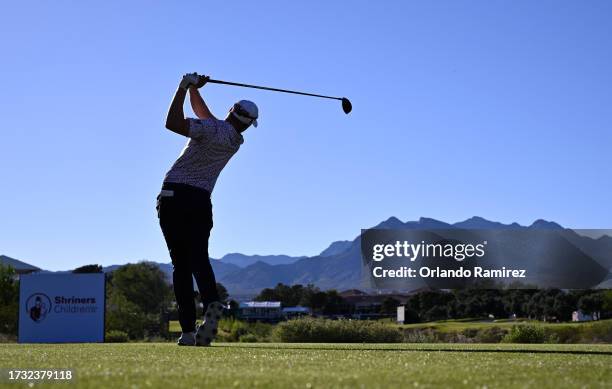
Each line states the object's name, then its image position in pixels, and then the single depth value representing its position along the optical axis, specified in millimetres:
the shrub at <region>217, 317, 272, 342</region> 19547
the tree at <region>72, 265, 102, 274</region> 84188
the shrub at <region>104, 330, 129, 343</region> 17422
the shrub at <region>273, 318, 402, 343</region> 14362
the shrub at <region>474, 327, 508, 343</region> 17641
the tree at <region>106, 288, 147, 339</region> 28094
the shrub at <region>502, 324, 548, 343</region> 13805
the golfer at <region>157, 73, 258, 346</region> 7543
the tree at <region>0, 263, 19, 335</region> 25659
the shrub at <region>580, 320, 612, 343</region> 17650
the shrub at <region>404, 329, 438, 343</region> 15773
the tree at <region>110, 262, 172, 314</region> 57844
